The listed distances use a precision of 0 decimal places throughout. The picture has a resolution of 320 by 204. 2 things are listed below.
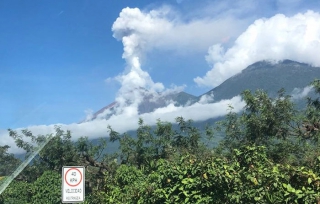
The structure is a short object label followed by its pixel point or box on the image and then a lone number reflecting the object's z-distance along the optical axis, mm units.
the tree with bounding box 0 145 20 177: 38994
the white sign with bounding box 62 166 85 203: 8312
